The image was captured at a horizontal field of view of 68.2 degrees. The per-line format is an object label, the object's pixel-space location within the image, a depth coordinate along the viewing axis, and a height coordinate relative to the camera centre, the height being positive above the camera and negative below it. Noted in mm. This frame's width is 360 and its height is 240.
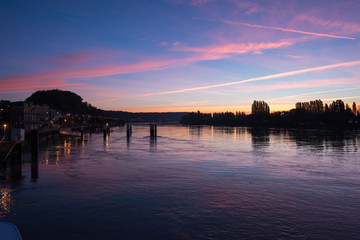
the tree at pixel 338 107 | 159250 +7997
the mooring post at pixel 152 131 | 81912 -2916
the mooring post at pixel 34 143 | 33488 -2620
